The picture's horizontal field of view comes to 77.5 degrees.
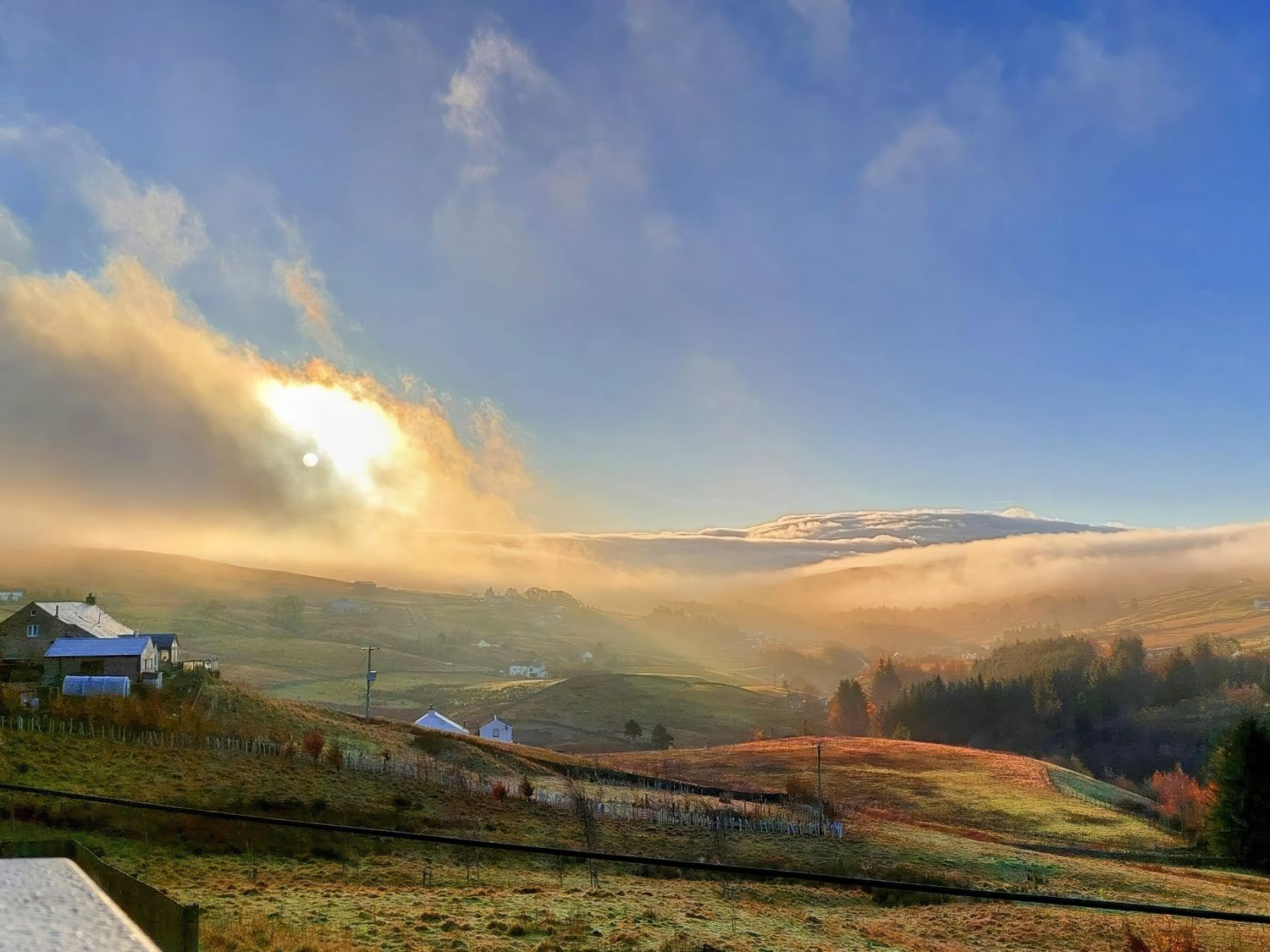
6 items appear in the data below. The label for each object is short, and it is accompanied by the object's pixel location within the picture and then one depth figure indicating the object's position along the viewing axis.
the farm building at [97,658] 64.94
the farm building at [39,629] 67.25
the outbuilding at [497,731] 104.69
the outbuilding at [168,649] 71.94
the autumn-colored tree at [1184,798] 75.19
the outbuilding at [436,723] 92.69
